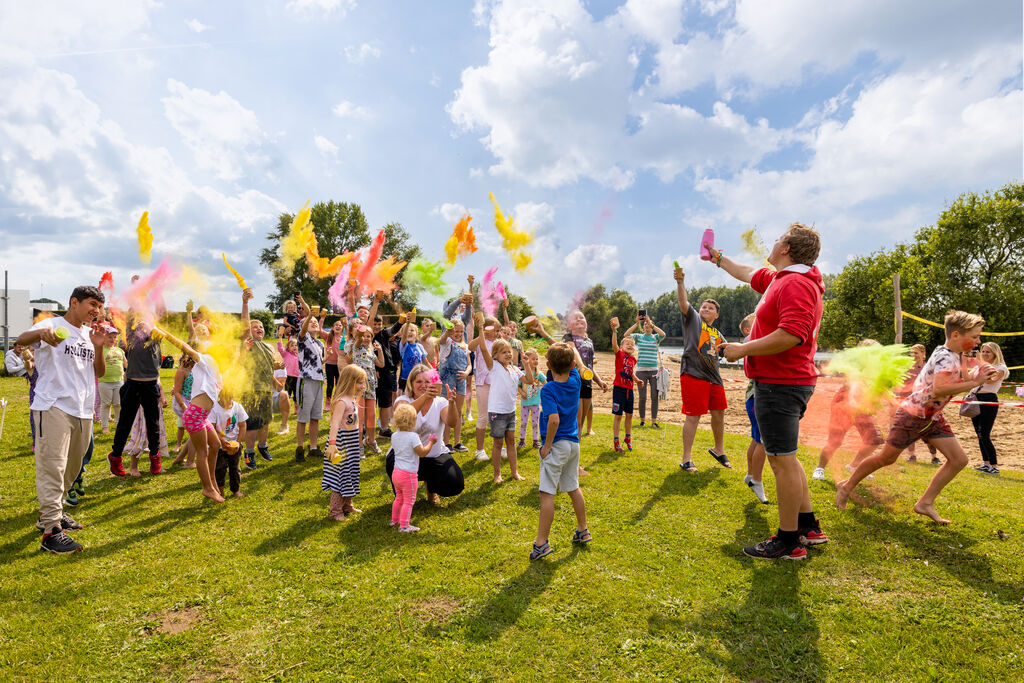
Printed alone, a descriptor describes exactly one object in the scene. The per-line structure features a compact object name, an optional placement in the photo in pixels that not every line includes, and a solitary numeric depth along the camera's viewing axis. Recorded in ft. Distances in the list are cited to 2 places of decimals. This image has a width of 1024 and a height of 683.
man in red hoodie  13.64
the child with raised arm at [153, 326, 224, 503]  20.18
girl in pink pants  18.35
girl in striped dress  19.19
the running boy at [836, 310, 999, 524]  17.11
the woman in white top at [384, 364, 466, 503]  19.74
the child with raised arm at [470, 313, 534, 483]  22.82
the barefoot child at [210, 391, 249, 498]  21.61
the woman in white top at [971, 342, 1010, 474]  29.19
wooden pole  46.85
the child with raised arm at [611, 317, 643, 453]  29.81
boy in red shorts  23.52
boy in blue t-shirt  15.47
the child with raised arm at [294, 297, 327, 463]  27.55
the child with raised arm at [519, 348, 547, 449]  26.40
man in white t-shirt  16.28
